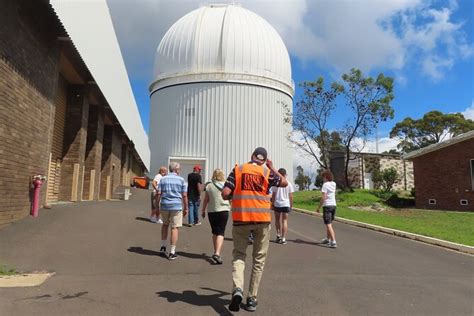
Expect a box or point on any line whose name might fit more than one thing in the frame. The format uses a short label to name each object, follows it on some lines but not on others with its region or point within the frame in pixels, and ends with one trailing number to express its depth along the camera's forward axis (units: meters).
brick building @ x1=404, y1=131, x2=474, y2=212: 19.48
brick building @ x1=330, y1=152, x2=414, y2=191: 34.66
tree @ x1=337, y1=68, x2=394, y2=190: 23.38
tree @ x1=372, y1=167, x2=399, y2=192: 27.11
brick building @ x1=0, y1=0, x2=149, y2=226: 7.49
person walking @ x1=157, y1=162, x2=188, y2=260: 6.96
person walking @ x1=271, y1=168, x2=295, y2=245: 9.05
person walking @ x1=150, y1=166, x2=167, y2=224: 10.22
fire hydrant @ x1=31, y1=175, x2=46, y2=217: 8.92
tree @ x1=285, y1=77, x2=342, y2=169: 24.85
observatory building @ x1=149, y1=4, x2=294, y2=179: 28.22
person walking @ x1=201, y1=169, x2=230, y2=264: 6.92
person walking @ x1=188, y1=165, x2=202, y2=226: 10.49
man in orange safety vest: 4.68
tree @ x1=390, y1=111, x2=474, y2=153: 48.91
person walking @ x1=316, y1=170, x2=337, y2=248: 9.07
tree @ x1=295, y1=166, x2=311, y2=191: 71.21
